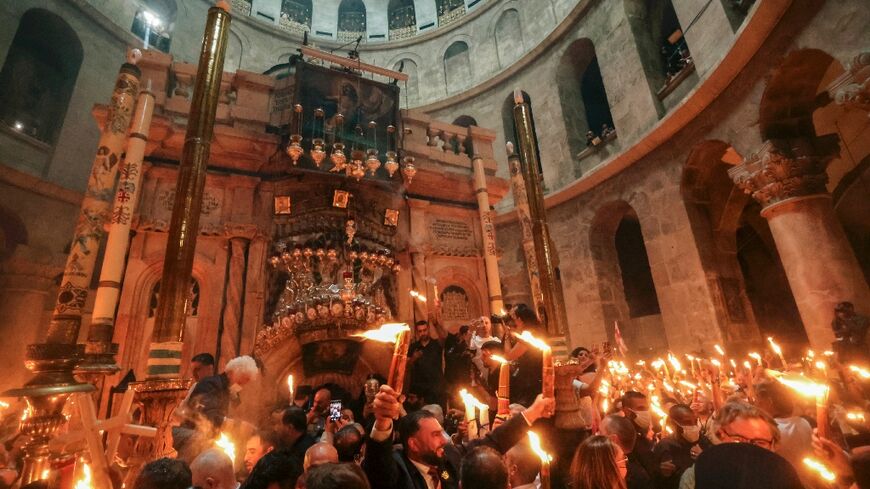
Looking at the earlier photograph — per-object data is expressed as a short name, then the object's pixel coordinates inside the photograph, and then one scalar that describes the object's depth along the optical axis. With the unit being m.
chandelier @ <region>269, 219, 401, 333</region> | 6.14
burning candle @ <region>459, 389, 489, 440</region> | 2.75
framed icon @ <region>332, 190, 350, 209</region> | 7.23
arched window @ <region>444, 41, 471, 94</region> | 17.88
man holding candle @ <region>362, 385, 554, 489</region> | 2.05
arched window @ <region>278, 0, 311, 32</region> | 18.61
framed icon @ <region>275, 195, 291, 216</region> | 7.21
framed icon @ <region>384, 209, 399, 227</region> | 8.01
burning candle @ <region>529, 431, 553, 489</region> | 1.89
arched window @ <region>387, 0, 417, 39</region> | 19.66
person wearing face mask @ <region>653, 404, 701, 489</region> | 3.27
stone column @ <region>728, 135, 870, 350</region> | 6.84
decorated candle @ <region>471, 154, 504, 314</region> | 7.10
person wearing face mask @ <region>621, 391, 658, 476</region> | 3.35
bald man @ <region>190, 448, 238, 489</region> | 2.38
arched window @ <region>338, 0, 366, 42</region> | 19.58
